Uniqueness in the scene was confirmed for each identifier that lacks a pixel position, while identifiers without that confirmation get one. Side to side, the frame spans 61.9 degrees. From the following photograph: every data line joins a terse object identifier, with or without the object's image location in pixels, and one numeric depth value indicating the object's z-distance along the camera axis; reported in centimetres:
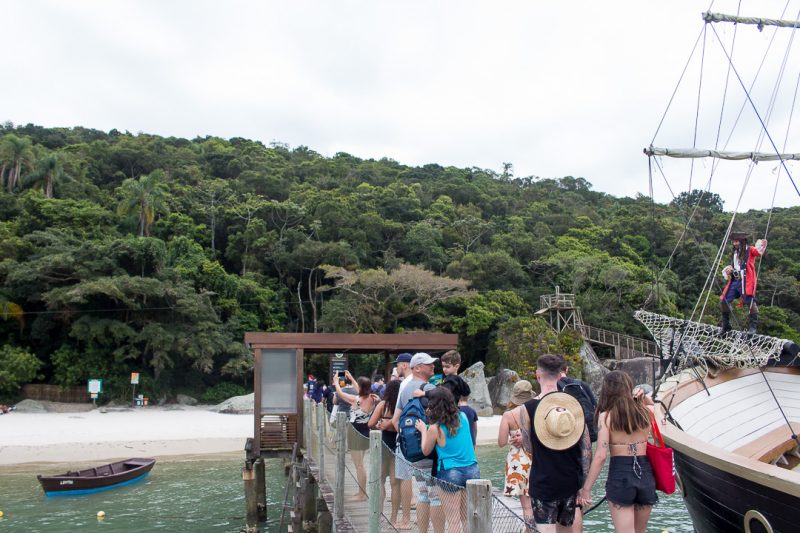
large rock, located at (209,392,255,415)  3409
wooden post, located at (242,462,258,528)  1452
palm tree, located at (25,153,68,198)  4666
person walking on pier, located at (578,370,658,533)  465
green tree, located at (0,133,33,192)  4794
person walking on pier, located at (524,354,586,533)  459
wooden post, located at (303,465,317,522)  1238
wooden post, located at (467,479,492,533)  353
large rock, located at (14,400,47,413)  3148
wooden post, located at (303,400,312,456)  1228
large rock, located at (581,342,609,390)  3491
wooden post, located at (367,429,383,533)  584
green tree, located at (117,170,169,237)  4438
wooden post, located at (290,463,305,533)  1197
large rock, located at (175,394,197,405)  3641
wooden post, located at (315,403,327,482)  946
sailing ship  625
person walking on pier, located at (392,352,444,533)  516
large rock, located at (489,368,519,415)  3501
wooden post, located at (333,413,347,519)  751
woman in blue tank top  525
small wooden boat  1728
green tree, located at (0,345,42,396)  3162
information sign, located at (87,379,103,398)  3195
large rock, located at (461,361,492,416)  3434
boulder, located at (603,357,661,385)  3425
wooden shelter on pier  1390
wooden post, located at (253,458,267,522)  1517
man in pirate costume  1002
